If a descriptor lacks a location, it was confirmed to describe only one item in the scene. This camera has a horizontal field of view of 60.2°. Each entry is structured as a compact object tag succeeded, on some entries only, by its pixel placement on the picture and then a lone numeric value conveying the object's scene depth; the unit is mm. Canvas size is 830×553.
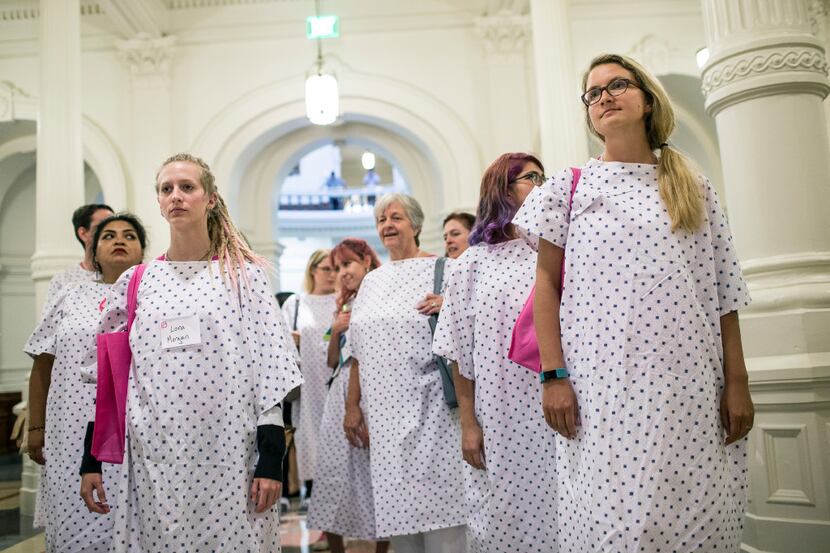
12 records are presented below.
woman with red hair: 3797
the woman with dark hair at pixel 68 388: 2834
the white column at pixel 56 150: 5875
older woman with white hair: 3123
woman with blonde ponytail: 1788
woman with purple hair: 2512
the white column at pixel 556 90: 6102
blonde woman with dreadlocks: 2039
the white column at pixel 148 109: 8523
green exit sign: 7973
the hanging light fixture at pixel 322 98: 7484
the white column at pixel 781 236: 3066
